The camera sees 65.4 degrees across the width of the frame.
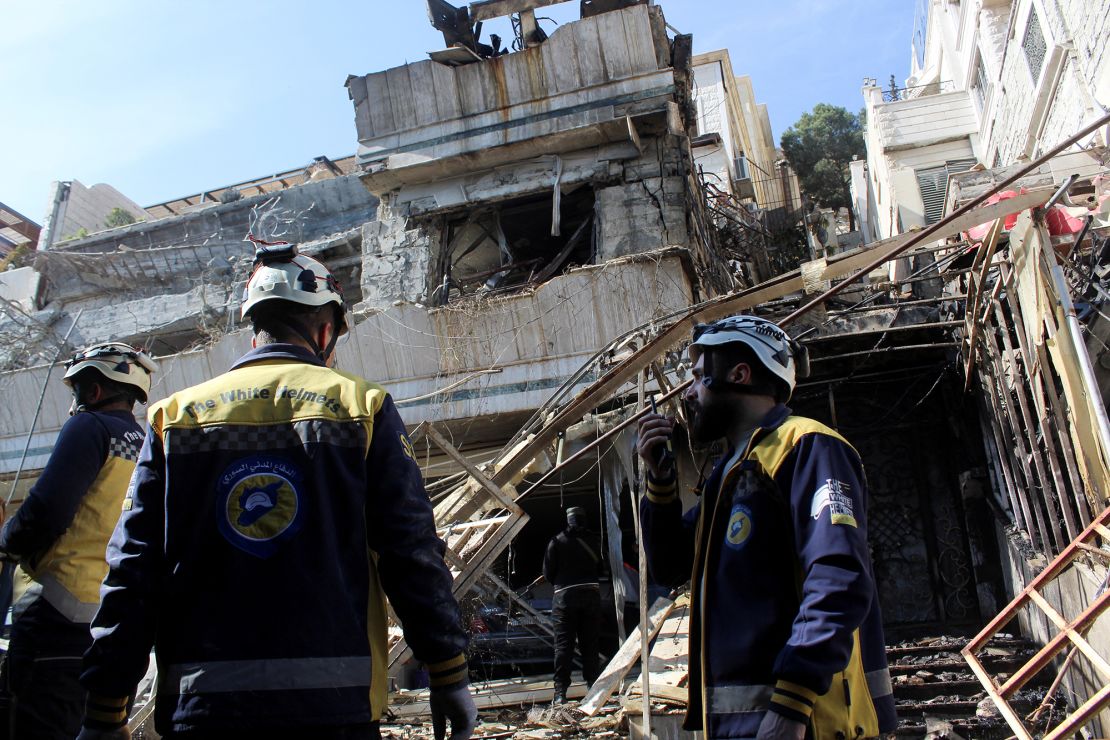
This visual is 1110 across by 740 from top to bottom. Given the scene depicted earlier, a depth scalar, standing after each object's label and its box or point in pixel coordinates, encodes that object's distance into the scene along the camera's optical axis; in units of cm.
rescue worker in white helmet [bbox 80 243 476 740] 210
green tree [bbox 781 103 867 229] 2869
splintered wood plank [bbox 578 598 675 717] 664
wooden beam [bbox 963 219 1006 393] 641
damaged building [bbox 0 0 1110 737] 627
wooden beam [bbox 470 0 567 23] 1377
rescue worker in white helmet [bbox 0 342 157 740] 337
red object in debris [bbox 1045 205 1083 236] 755
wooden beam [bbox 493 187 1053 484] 491
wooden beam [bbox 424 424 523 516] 606
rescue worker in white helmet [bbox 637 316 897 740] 227
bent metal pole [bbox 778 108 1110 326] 427
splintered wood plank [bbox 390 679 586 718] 754
